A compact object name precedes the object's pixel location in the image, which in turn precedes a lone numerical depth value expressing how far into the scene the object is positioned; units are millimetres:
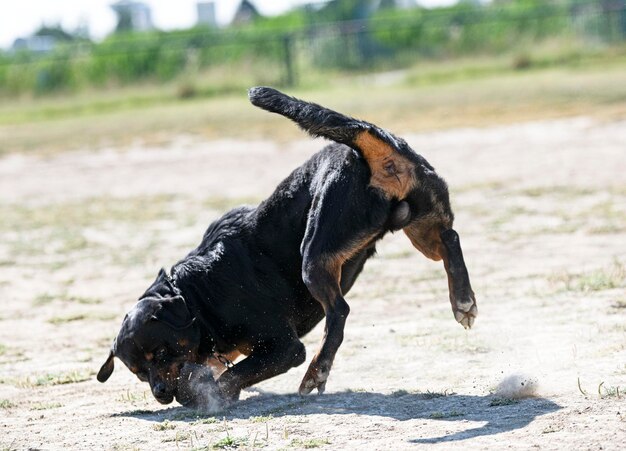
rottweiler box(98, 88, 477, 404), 11038
